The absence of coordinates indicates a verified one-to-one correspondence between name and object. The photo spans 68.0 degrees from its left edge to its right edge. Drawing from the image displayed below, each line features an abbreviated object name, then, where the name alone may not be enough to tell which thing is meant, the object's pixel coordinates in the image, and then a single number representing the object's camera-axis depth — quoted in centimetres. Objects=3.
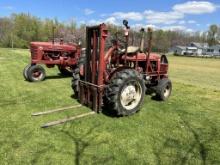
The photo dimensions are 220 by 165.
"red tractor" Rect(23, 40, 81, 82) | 637
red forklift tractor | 365
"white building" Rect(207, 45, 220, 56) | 5663
